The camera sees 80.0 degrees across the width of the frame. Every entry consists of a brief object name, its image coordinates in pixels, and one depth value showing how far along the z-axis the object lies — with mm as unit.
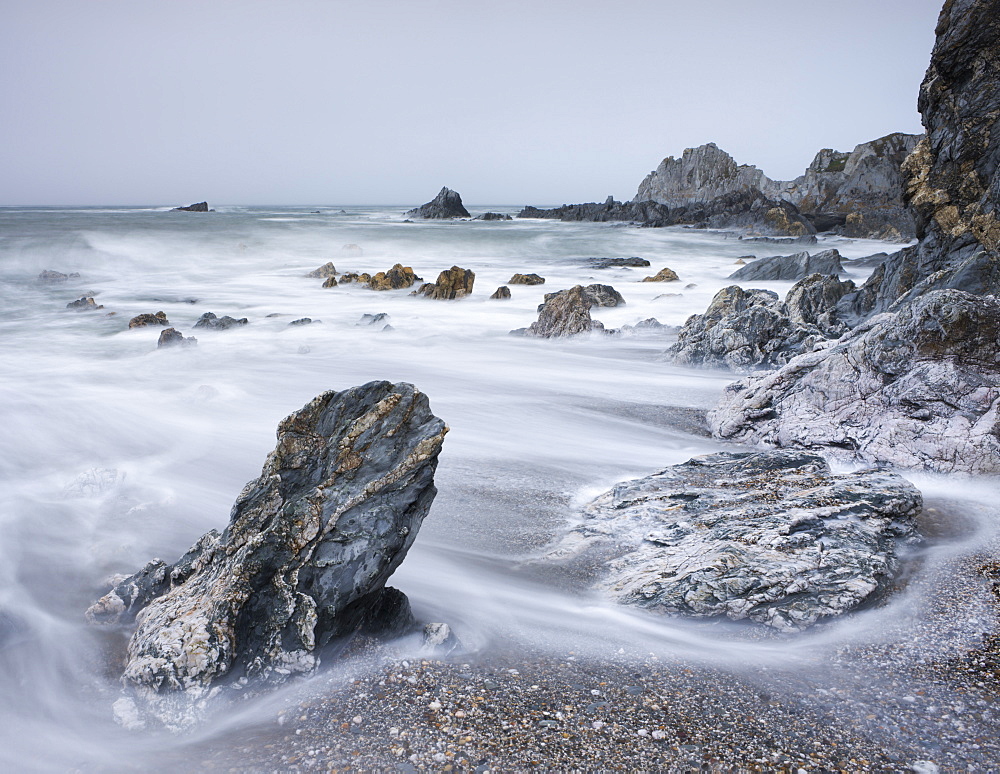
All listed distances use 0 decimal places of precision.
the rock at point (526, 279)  20016
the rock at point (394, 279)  18734
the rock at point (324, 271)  21453
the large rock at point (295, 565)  2719
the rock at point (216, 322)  12781
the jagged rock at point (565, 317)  11703
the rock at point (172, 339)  10961
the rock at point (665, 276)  20531
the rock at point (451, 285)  16984
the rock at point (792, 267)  17906
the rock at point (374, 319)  13602
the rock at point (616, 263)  25734
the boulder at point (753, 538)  3178
